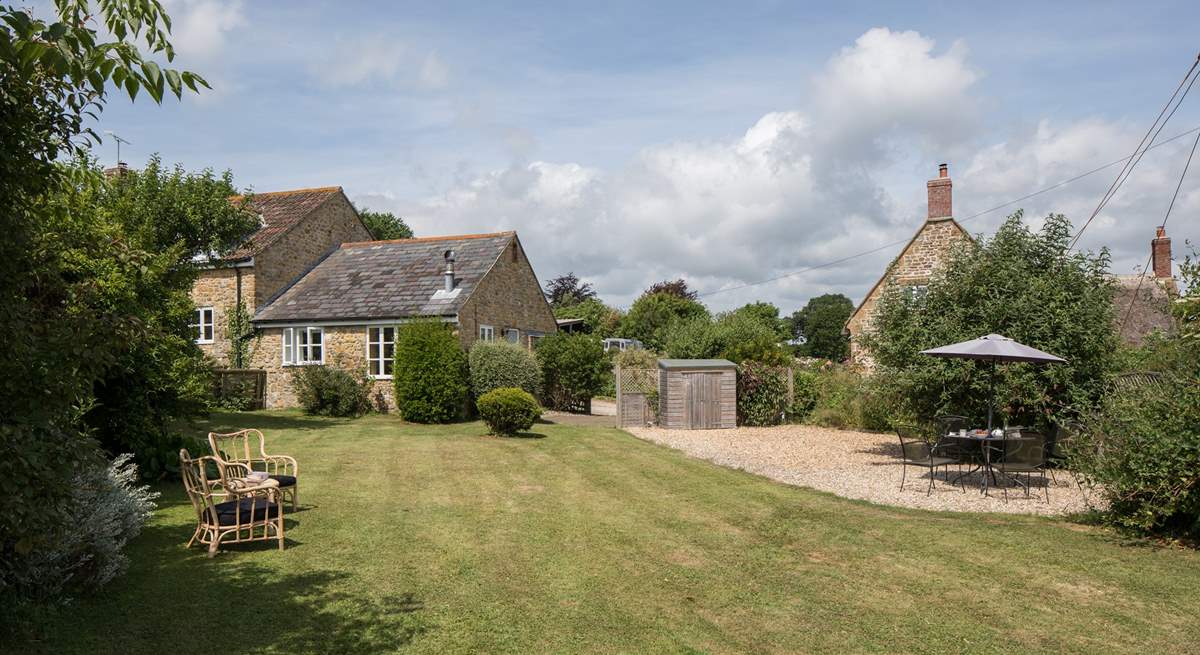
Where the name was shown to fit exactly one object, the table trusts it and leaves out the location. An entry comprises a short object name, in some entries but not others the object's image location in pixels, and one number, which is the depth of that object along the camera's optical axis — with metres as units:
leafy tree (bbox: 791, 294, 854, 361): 70.75
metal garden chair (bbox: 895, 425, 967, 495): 12.00
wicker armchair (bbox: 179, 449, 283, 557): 7.87
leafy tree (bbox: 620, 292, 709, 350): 49.94
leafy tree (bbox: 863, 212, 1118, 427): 14.11
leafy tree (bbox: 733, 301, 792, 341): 56.31
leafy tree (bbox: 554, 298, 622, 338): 52.16
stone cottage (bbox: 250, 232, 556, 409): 24.45
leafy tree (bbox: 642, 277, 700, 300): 54.69
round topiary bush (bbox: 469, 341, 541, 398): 22.52
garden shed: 21.23
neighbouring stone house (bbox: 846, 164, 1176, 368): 28.02
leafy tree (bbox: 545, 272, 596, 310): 57.12
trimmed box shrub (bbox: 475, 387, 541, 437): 18.52
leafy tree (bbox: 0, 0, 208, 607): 3.31
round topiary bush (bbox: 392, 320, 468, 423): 22.05
